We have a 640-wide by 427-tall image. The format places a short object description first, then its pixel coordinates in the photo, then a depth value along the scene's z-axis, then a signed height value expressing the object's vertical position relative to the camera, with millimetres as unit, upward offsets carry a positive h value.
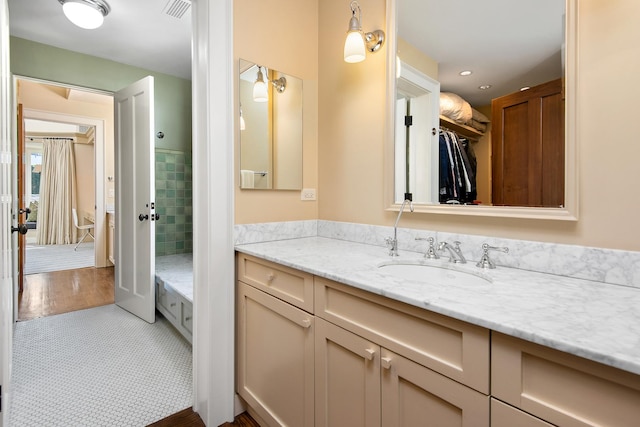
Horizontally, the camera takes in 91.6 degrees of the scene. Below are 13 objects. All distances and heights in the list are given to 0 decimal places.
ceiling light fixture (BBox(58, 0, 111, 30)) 2148 +1390
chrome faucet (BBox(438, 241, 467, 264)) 1274 -185
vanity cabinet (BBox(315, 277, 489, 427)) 741 -442
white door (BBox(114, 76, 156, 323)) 2705 +91
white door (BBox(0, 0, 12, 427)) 1437 -56
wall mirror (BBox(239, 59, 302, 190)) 1681 +467
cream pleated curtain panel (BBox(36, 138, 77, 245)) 6691 +454
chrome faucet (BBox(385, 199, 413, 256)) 1461 -154
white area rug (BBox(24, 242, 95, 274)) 4590 -806
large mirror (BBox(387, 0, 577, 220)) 1093 +424
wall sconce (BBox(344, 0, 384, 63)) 1532 +827
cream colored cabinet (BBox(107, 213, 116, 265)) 4452 -406
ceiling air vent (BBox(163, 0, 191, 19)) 2309 +1542
